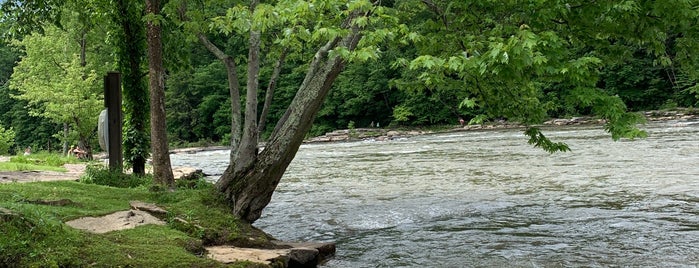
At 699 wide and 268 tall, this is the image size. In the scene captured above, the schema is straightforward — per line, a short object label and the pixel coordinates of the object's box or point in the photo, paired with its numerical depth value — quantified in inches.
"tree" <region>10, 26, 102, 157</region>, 1027.3
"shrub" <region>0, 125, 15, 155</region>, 1115.2
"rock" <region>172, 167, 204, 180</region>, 610.0
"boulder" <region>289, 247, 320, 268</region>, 248.2
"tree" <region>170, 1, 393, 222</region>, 286.4
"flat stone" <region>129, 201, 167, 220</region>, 264.7
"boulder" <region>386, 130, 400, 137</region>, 1796.3
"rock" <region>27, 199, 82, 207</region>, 256.8
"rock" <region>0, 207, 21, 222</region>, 186.8
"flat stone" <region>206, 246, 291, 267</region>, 217.2
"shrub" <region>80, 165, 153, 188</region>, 426.6
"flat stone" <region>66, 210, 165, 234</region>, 227.1
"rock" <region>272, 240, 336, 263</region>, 267.5
